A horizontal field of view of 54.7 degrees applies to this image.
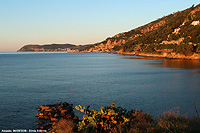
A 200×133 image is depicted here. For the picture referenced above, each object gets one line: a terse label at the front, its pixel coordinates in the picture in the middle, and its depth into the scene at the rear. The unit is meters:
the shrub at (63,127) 19.94
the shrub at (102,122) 18.52
